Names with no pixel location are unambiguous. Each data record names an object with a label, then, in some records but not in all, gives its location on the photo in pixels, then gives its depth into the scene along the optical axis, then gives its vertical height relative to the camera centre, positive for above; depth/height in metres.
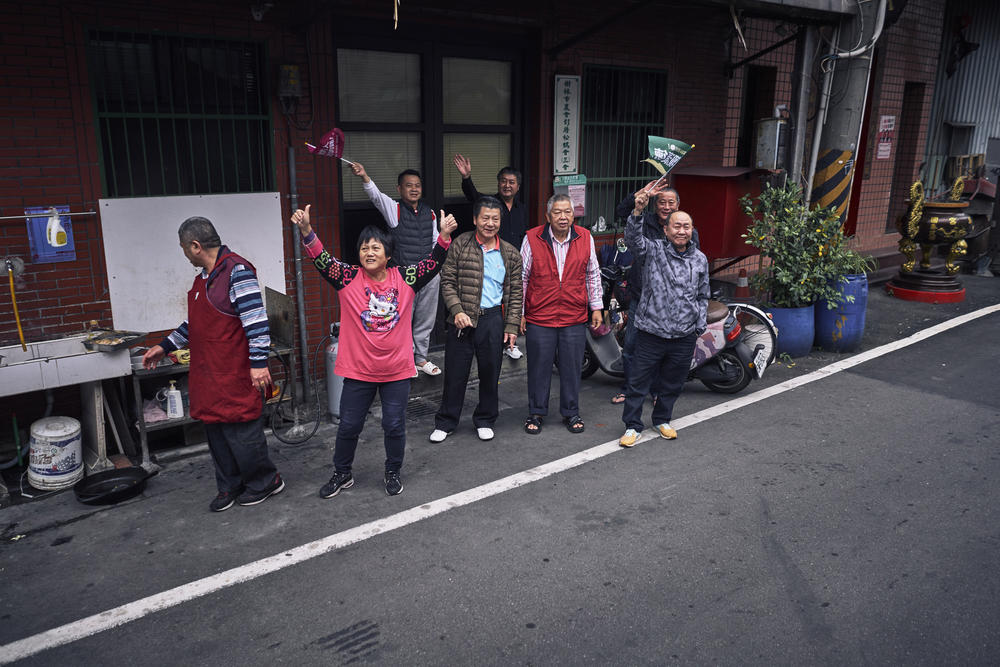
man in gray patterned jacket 5.40 -1.07
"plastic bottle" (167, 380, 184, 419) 5.43 -1.78
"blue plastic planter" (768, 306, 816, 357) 7.83 -1.71
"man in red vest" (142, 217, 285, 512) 4.34 -1.16
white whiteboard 5.65 -0.70
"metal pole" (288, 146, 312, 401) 6.29 -1.10
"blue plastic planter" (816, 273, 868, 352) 8.02 -1.69
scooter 6.72 -1.74
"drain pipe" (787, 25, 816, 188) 8.41 +0.70
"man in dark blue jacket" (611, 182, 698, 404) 6.00 -0.57
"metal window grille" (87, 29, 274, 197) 5.57 +0.31
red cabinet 8.20 -0.49
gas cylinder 6.16 -1.83
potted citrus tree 7.74 -0.97
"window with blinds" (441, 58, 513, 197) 7.61 +0.41
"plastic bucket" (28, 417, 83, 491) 4.88 -1.94
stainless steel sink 4.69 -1.37
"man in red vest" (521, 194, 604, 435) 5.71 -1.09
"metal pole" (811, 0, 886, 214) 8.21 +0.55
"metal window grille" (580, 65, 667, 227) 8.80 +0.37
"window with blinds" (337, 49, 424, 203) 6.86 +0.41
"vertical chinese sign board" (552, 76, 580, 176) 8.19 +0.35
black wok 4.71 -2.09
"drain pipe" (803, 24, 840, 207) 8.50 +0.44
